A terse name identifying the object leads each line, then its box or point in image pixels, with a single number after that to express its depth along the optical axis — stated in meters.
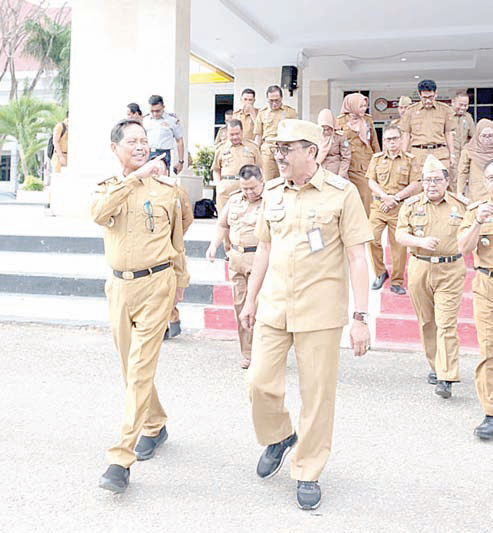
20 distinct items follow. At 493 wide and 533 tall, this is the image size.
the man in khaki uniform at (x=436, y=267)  5.09
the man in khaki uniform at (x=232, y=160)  8.67
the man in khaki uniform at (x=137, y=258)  3.48
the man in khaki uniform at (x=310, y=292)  3.20
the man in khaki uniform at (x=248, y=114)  10.09
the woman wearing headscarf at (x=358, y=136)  8.62
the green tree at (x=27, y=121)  26.14
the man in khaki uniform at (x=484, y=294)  4.20
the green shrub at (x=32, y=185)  21.16
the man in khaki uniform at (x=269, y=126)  9.41
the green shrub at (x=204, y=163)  19.47
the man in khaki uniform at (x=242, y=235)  5.77
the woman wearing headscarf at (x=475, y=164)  7.52
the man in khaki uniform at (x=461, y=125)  9.26
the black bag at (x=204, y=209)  11.01
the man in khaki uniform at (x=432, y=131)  8.24
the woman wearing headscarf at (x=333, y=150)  8.16
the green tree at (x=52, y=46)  32.16
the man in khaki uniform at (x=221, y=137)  9.52
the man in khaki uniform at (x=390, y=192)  7.48
